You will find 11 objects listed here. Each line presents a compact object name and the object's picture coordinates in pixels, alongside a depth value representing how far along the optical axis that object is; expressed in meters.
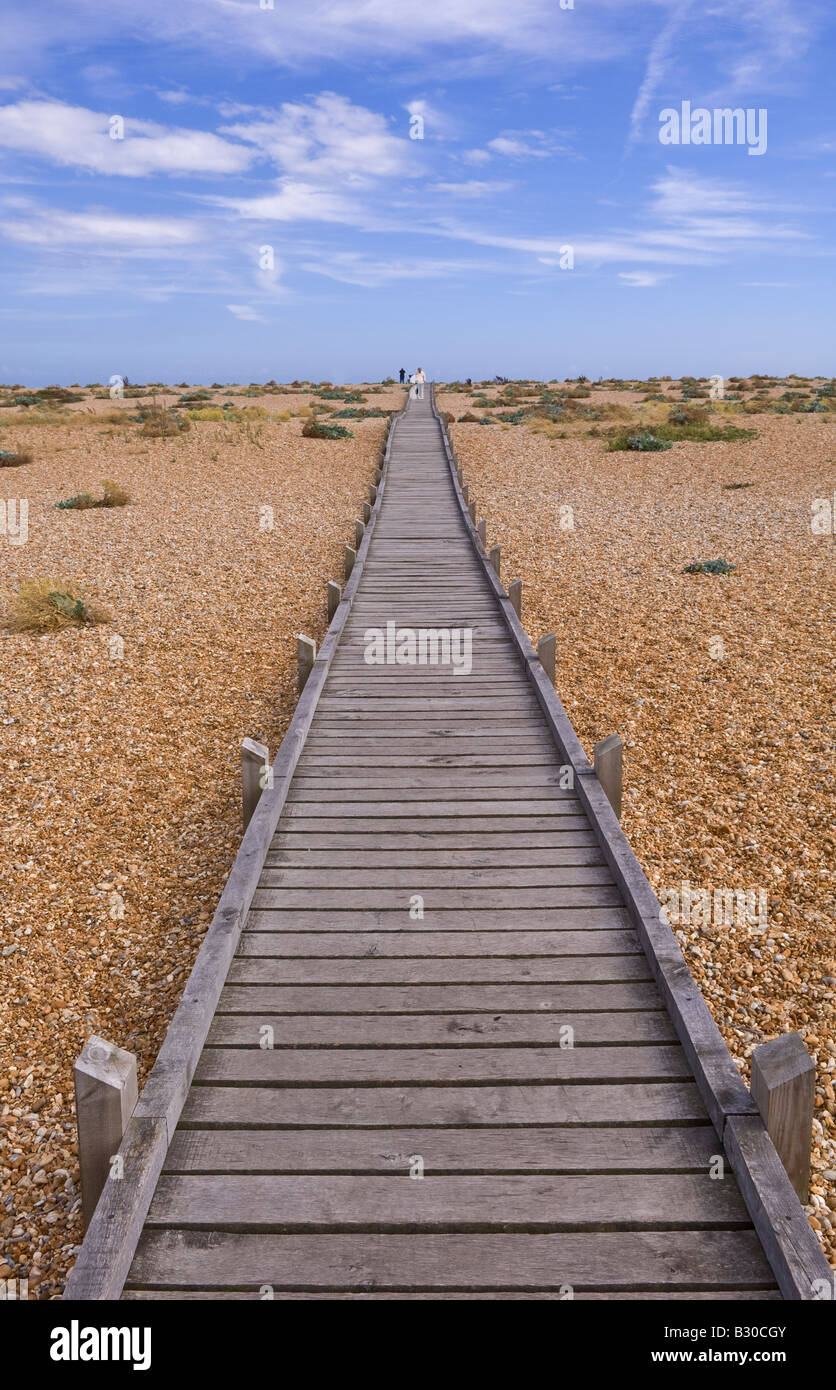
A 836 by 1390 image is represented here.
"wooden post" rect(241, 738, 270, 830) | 5.79
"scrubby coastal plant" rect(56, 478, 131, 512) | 19.23
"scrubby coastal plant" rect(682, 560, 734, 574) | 13.98
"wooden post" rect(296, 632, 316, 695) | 8.45
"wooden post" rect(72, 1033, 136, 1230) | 3.16
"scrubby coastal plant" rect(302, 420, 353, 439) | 30.20
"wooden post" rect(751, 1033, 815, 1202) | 3.24
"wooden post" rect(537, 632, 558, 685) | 8.34
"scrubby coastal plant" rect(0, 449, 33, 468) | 24.92
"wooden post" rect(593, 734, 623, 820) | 5.88
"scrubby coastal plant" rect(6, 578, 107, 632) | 11.26
